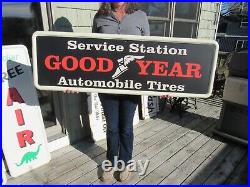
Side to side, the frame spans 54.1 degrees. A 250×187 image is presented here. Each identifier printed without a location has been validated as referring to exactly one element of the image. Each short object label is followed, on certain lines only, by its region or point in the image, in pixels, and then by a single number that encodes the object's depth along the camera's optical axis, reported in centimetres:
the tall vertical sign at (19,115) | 262
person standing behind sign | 226
